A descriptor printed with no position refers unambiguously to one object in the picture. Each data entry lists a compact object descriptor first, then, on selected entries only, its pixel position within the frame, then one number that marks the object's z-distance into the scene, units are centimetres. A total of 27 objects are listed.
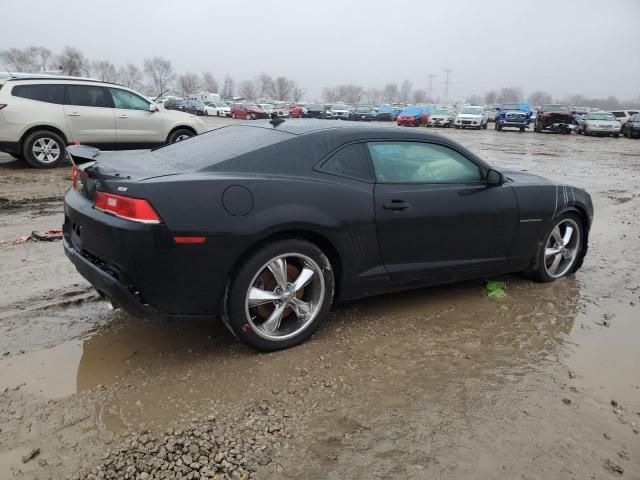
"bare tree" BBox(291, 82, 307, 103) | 13188
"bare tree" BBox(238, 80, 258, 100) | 13762
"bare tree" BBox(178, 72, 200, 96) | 12431
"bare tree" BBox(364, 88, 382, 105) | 15932
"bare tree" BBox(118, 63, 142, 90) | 11450
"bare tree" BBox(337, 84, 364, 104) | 15065
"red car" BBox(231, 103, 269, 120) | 4245
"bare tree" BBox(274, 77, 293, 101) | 13125
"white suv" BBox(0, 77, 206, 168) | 926
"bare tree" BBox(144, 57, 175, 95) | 11769
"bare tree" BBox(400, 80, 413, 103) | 17198
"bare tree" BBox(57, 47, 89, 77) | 8125
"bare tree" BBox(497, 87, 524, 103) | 17450
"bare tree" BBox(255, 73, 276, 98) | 13488
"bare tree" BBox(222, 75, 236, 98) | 13600
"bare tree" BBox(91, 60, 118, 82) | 10715
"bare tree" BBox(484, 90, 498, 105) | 17155
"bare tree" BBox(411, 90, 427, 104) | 16559
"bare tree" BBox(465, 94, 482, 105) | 17730
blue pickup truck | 3162
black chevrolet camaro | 288
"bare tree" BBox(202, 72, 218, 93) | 13425
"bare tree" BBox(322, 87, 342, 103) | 15362
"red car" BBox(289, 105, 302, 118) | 4542
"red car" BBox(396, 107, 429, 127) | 3444
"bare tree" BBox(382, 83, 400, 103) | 16666
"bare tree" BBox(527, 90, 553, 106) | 18488
